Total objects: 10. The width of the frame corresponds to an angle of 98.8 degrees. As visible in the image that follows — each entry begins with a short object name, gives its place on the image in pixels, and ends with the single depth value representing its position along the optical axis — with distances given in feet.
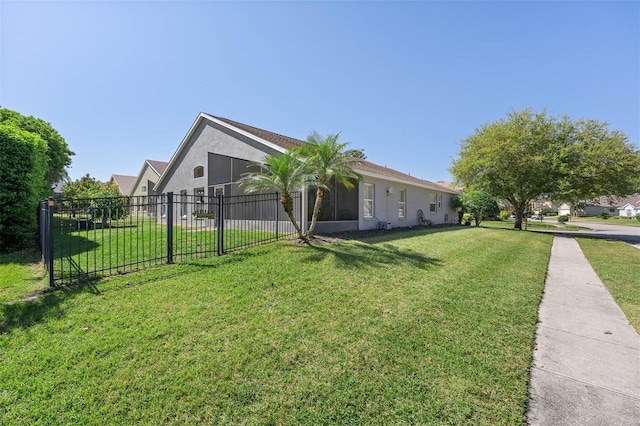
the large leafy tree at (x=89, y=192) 49.08
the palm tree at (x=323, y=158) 28.43
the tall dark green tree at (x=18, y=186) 26.20
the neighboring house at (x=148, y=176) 93.70
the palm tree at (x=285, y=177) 26.68
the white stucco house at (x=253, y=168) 38.93
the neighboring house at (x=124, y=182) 129.14
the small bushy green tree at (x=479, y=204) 73.00
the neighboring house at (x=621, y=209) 186.91
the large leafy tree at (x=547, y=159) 52.65
